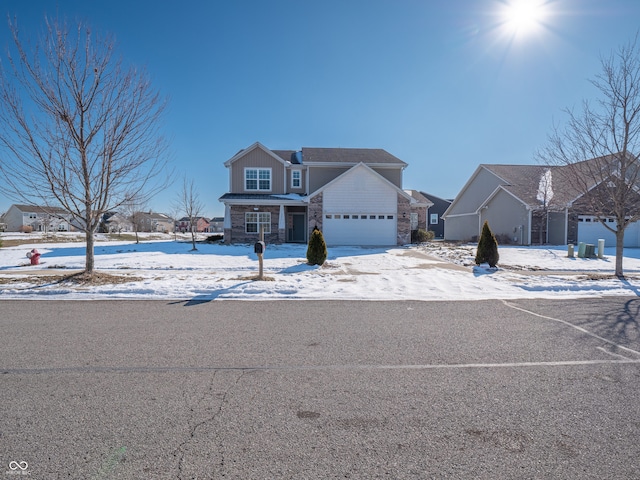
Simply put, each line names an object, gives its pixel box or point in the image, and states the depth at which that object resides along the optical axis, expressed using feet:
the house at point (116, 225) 188.86
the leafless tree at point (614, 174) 33.53
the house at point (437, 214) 141.35
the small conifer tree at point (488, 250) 40.40
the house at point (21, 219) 228.43
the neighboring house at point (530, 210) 74.54
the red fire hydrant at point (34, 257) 43.65
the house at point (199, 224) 322.96
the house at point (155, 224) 237.86
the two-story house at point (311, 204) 73.87
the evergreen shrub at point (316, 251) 40.47
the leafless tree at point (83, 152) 30.17
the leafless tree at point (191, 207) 78.61
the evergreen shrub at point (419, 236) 83.10
